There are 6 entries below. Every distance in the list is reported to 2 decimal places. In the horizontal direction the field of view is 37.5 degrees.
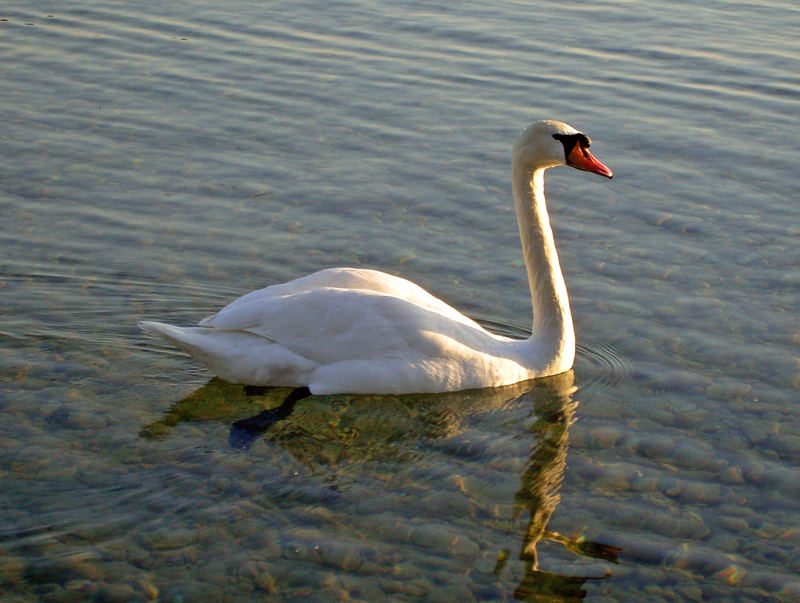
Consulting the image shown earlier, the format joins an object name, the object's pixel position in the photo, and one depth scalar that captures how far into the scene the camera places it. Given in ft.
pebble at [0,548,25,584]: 17.44
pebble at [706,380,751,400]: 24.82
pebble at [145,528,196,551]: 18.47
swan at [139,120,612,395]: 23.57
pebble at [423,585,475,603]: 17.74
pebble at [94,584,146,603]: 17.30
